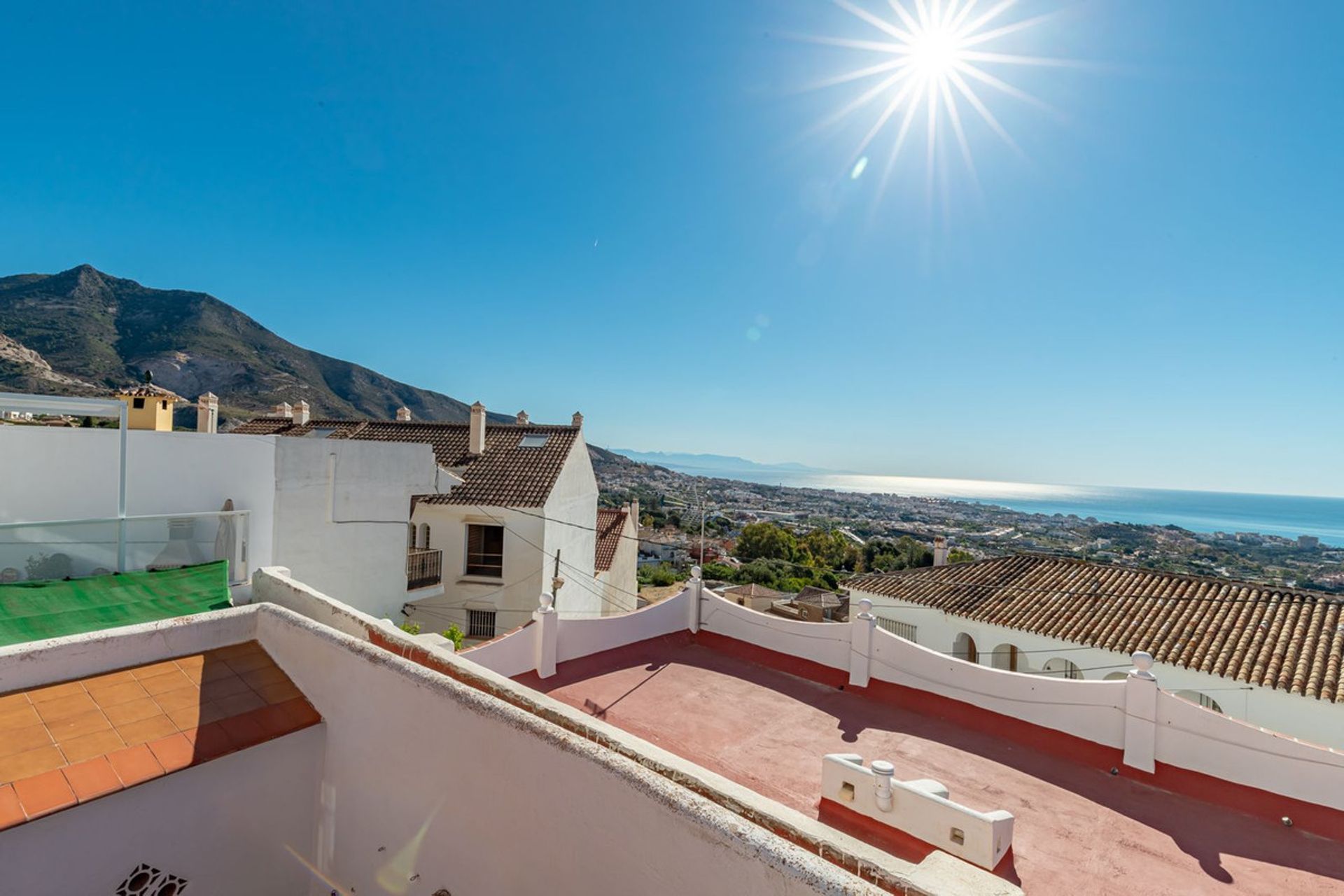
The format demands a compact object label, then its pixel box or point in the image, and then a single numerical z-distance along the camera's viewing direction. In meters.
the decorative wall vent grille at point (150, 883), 3.10
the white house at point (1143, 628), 9.01
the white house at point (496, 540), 14.78
